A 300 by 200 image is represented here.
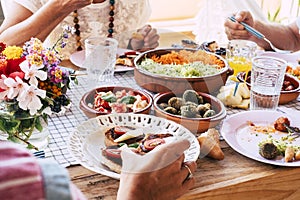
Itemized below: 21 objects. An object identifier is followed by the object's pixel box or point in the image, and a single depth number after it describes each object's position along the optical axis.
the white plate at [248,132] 1.16
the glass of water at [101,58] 1.57
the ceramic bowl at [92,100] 1.27
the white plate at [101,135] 1.07
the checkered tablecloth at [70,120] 1.15
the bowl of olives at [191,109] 1.23
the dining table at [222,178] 1.03
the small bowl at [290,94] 1.47
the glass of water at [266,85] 1.42
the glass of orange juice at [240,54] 1.67
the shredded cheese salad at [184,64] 1.47
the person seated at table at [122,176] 0.42
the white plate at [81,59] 1.69
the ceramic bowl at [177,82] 1.42
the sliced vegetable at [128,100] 1.34
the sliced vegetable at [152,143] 1.07
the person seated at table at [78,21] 1.79
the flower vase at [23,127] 1.07
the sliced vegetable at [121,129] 1.16
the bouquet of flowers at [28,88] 1.04
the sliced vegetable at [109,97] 1.33
